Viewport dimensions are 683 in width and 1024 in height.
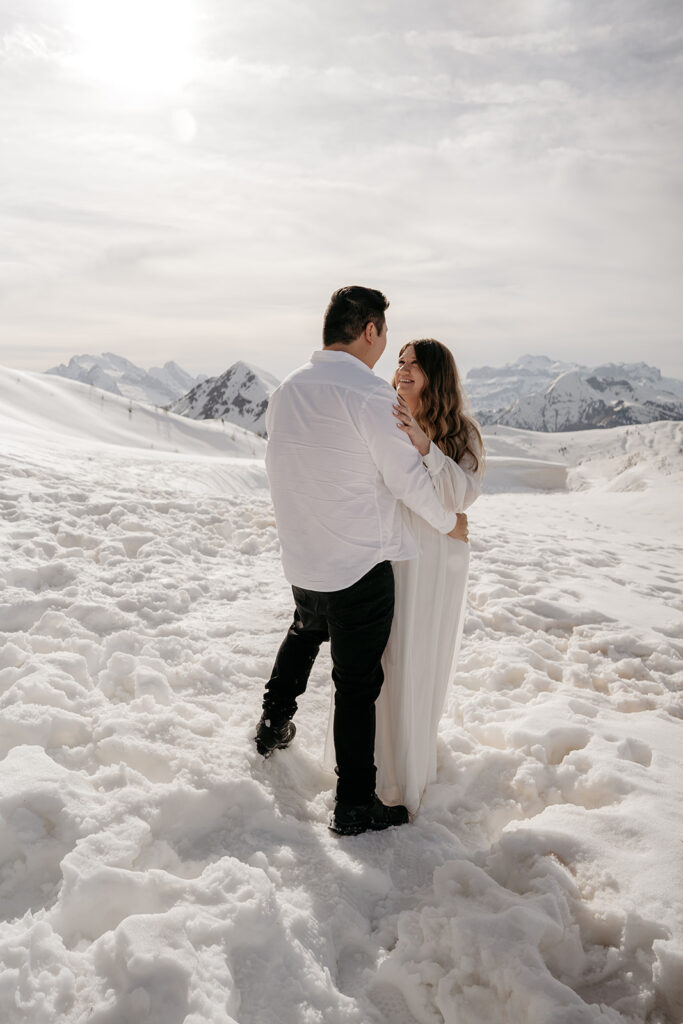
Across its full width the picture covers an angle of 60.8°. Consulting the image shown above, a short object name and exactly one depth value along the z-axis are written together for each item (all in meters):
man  2.40
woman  2.81
